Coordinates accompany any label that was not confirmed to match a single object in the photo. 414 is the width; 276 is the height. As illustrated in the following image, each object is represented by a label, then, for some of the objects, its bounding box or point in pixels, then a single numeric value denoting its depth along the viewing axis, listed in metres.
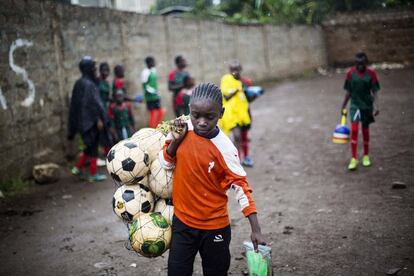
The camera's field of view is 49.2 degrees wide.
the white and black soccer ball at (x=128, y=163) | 2.95
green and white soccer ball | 2.89
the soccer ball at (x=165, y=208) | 3.01
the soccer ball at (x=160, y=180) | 2.93
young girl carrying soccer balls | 2.70
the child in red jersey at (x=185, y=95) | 7.99
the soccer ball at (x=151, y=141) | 3.06
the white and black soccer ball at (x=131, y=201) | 2.99
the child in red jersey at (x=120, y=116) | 7.98
